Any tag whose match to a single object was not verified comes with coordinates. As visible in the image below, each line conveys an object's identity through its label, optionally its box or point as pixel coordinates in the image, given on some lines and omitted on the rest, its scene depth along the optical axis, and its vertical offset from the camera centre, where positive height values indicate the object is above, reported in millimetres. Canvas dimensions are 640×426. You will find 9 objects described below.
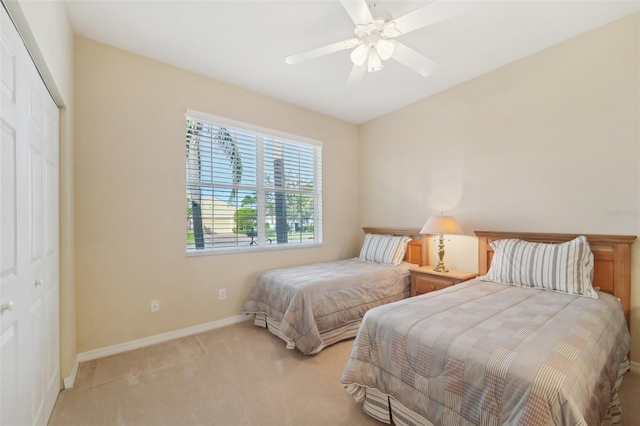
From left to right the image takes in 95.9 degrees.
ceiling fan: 1692 +1169
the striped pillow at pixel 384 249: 3578 -491
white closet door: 1167 -150
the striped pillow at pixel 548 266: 2225 -455
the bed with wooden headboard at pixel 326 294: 2551 -829
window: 3092 +287
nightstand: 2959 -725
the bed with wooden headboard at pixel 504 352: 1172 -681
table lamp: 3047 -171
